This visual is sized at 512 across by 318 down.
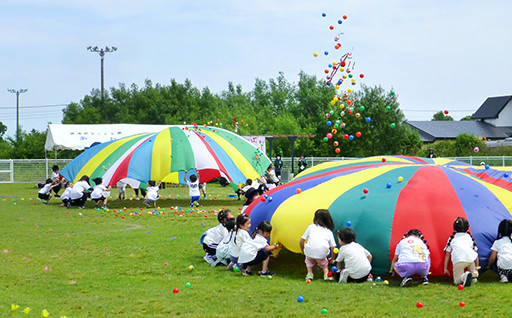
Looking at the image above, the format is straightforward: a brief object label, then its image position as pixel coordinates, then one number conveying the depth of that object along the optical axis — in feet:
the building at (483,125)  188.96
